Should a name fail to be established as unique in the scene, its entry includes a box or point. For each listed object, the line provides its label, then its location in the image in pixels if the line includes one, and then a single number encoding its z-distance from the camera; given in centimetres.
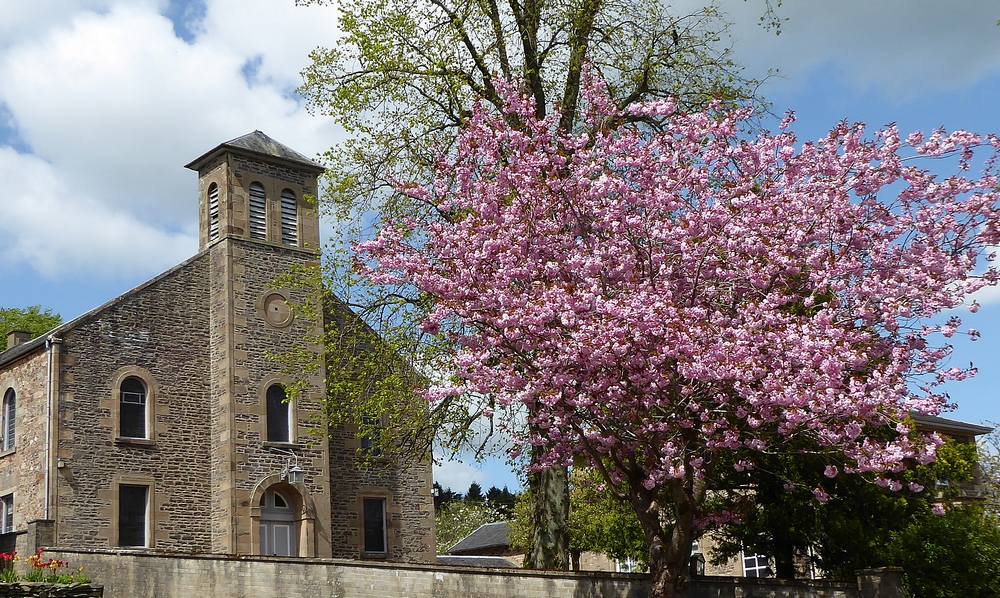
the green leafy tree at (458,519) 6994
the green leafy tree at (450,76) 2114
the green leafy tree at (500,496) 7648
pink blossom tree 1412
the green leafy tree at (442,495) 8182
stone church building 2714
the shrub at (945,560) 1859
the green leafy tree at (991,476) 4012
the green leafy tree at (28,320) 4456
